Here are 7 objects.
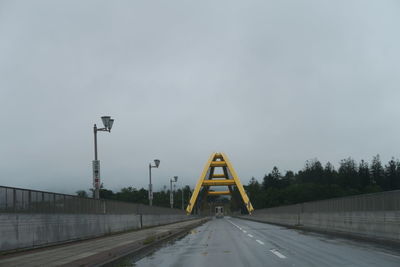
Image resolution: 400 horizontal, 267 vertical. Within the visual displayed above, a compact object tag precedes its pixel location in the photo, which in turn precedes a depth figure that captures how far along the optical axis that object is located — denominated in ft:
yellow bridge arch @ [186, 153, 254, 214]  421.18
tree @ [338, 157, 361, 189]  478.67
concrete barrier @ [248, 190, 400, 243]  58.34
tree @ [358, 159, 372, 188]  477.77
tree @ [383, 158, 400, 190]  447.83
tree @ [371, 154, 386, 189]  473.26
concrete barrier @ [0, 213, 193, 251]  50.14
